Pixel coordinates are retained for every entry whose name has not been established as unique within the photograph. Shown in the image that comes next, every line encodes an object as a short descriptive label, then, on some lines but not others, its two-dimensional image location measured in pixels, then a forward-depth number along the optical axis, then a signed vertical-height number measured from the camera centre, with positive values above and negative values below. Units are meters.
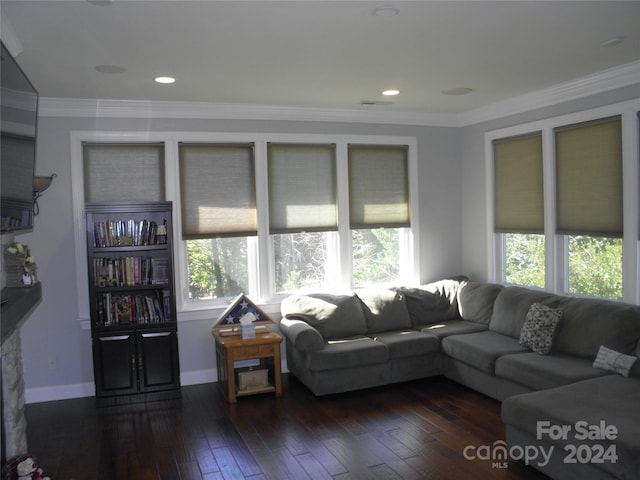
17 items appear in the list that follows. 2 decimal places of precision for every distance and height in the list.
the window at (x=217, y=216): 5.29 +0.17
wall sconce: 4.74 +0.46
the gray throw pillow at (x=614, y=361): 3.81 -1.02
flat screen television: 2.40 +0.47
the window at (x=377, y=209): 5.92 +0.21
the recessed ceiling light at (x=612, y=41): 3.56 +1.21
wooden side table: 4.79 -1.12
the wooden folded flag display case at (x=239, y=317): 5.07 -0.81
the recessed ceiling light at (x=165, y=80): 4.21 +1.22
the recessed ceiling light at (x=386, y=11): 2.90 +1.18
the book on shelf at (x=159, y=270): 5.06 -0.34
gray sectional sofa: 3.09 -1.08
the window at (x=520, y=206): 5.32 +0.18
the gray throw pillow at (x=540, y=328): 4.41 -0.88
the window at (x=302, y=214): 5.59 +0.17
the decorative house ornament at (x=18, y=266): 3.98 -0.21
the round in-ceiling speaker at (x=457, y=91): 4.92 +1.25
